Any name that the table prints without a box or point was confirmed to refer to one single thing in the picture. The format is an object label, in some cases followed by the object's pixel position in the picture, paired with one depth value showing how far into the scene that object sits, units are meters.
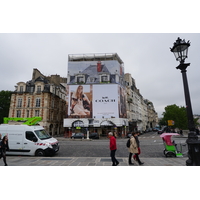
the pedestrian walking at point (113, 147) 6.65
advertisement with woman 34.19
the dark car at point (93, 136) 27.78
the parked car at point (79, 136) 25.62
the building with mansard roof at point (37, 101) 33.50
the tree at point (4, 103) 39.66
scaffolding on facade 41.31
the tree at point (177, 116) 38.56
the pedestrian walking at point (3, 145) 6.90
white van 9.36
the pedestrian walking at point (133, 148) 6.99
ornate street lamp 4.81
